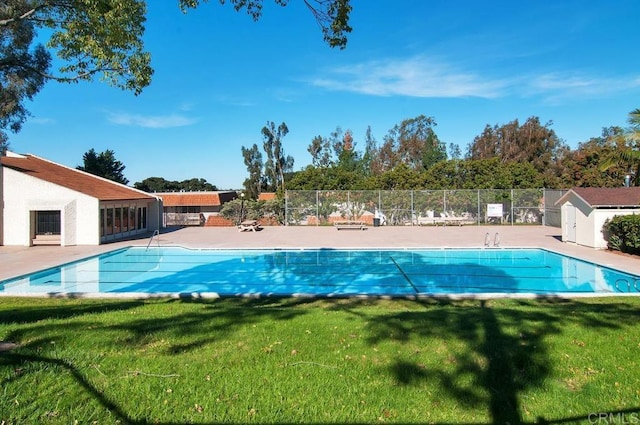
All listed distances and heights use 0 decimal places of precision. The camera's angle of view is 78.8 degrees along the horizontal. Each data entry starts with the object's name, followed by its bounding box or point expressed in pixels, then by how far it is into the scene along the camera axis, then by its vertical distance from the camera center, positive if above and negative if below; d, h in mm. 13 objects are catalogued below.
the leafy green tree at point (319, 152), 55000 +9212
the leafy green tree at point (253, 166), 47312 +6229
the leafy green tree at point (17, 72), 10022 +6334
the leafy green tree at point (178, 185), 67562 +5824
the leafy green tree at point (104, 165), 33094 +4691
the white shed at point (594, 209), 15375 +163
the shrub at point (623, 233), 13586 -738
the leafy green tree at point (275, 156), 46812 +7389
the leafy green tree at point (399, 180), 30438 +2761
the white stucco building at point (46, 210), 17688 +398
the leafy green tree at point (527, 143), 45406 +8535
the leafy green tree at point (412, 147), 50281 +9251
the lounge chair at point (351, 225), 25141 -592
